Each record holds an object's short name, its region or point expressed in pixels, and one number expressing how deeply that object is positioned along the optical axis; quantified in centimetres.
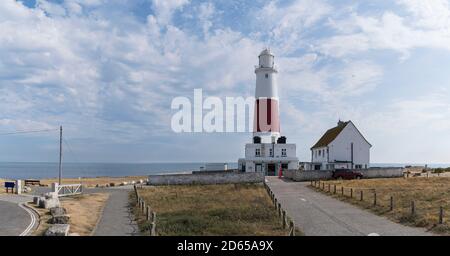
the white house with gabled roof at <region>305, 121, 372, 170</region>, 5809
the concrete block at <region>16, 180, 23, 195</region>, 3681
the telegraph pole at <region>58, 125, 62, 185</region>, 3962
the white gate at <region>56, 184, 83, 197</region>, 3447
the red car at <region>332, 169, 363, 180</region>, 4862
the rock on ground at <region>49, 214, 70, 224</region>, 1844
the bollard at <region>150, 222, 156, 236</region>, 1514
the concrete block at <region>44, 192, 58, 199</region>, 2562
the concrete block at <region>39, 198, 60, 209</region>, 2430
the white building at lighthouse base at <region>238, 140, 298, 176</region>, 5850
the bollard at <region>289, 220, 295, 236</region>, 1500
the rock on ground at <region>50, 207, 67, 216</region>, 2024
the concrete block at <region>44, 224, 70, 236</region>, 1441
